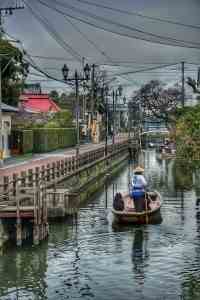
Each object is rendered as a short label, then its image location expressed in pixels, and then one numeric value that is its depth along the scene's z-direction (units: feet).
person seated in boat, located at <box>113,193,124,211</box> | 98.48
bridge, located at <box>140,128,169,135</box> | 477.44
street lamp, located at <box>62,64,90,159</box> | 154.28
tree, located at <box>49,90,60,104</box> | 524.61
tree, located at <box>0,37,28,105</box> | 194.80
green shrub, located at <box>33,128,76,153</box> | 229.45
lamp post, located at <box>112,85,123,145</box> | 326.89
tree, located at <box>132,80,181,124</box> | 452.76
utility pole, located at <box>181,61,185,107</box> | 317.05
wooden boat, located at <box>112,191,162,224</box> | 95.25
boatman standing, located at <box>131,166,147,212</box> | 96.68
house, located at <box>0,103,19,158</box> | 183.11
